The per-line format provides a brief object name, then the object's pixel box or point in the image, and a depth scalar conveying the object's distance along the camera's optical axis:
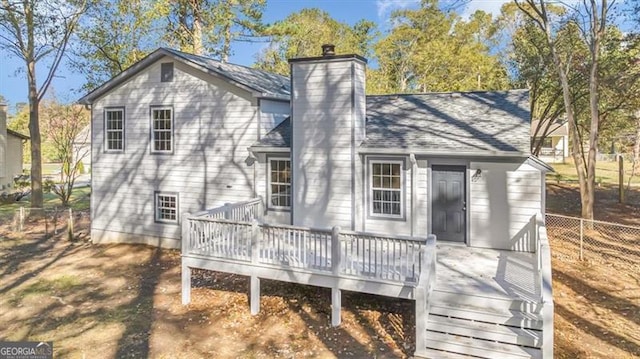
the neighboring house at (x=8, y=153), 29.02
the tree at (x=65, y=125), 26.03
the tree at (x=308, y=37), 32.44
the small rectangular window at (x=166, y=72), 13.95
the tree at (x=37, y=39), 22.52
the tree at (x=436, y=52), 39.03
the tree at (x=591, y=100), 14.99
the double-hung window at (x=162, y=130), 14.15
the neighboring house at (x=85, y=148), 40.89
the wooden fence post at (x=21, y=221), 17.80
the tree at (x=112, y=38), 25.09
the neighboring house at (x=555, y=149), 44.94
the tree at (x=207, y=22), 27.45
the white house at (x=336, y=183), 7.79
